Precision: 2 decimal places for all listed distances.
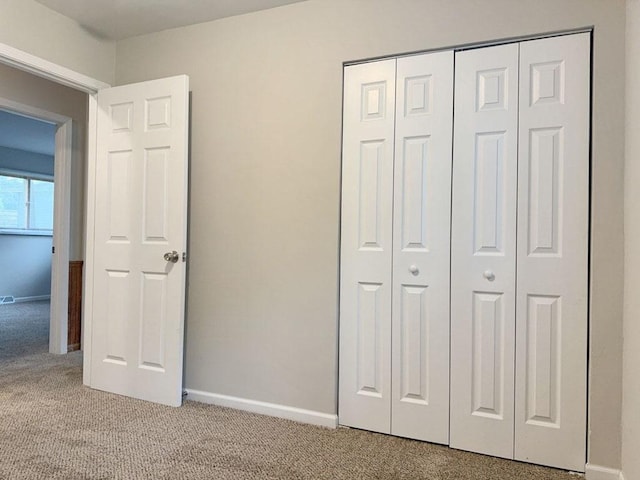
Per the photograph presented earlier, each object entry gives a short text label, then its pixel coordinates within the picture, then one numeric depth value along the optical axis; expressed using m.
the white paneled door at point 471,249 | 2.03
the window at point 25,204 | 6.82
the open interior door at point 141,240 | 2.68
